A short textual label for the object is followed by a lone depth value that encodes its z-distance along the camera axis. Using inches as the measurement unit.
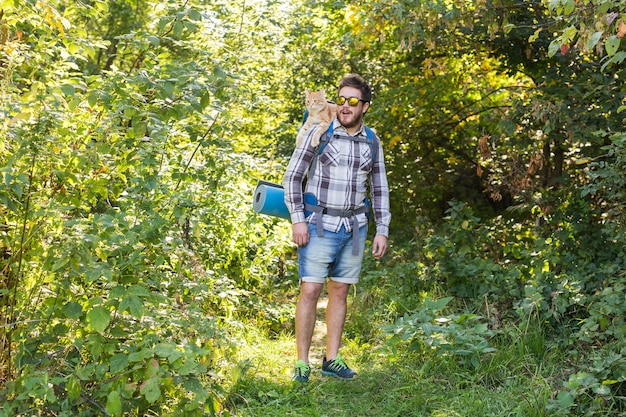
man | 196.2
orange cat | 198.5
